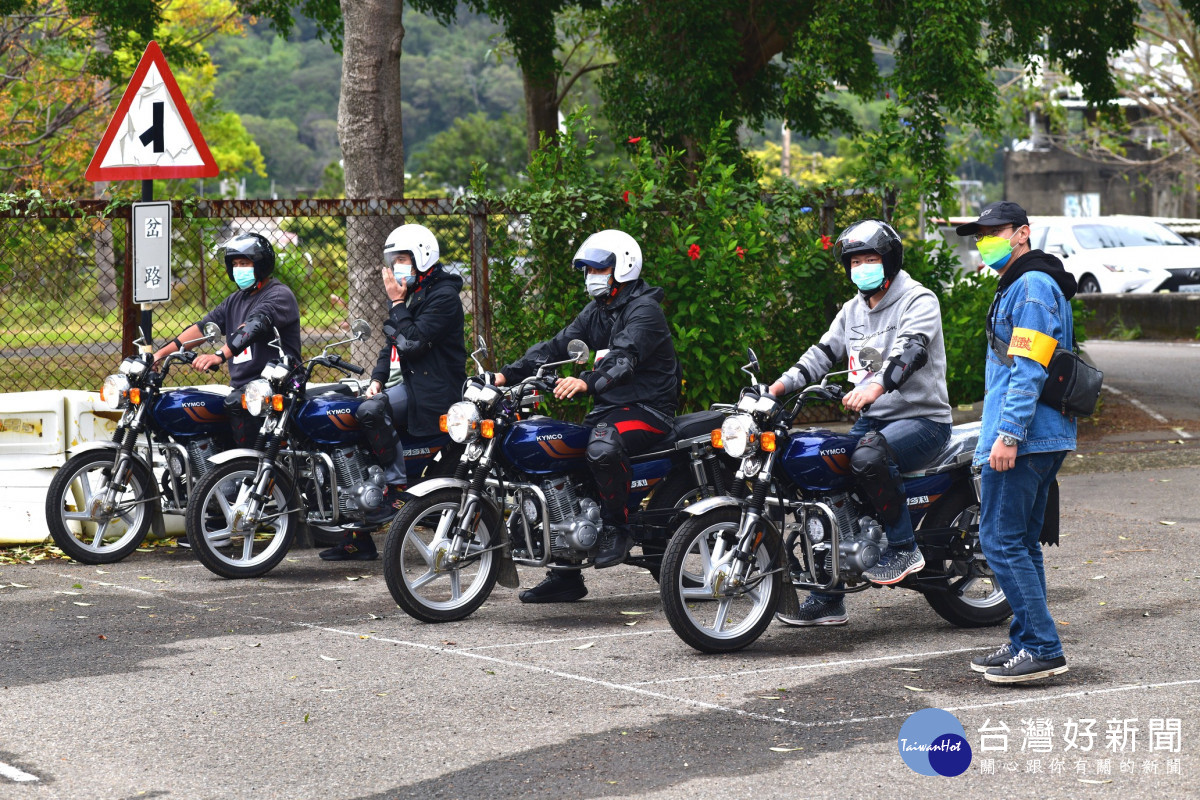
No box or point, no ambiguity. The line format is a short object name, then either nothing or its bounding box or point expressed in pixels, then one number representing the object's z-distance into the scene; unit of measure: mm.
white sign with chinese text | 19344
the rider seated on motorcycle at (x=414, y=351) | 17031
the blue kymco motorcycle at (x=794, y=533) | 13055
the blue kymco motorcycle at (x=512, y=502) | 14352
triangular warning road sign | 19391
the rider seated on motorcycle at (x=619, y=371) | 14562
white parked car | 56031
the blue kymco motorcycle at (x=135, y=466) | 17547
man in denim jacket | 11523
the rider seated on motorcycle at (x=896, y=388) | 13195
